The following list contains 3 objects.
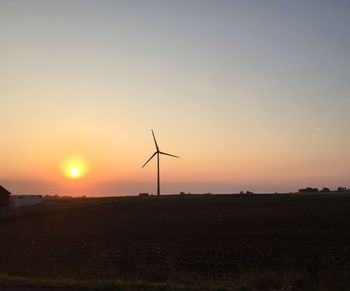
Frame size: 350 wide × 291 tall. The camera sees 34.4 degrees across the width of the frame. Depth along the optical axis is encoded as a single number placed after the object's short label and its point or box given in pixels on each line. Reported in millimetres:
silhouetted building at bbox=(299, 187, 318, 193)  185338
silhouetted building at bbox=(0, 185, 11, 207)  114375
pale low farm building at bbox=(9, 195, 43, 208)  129125
